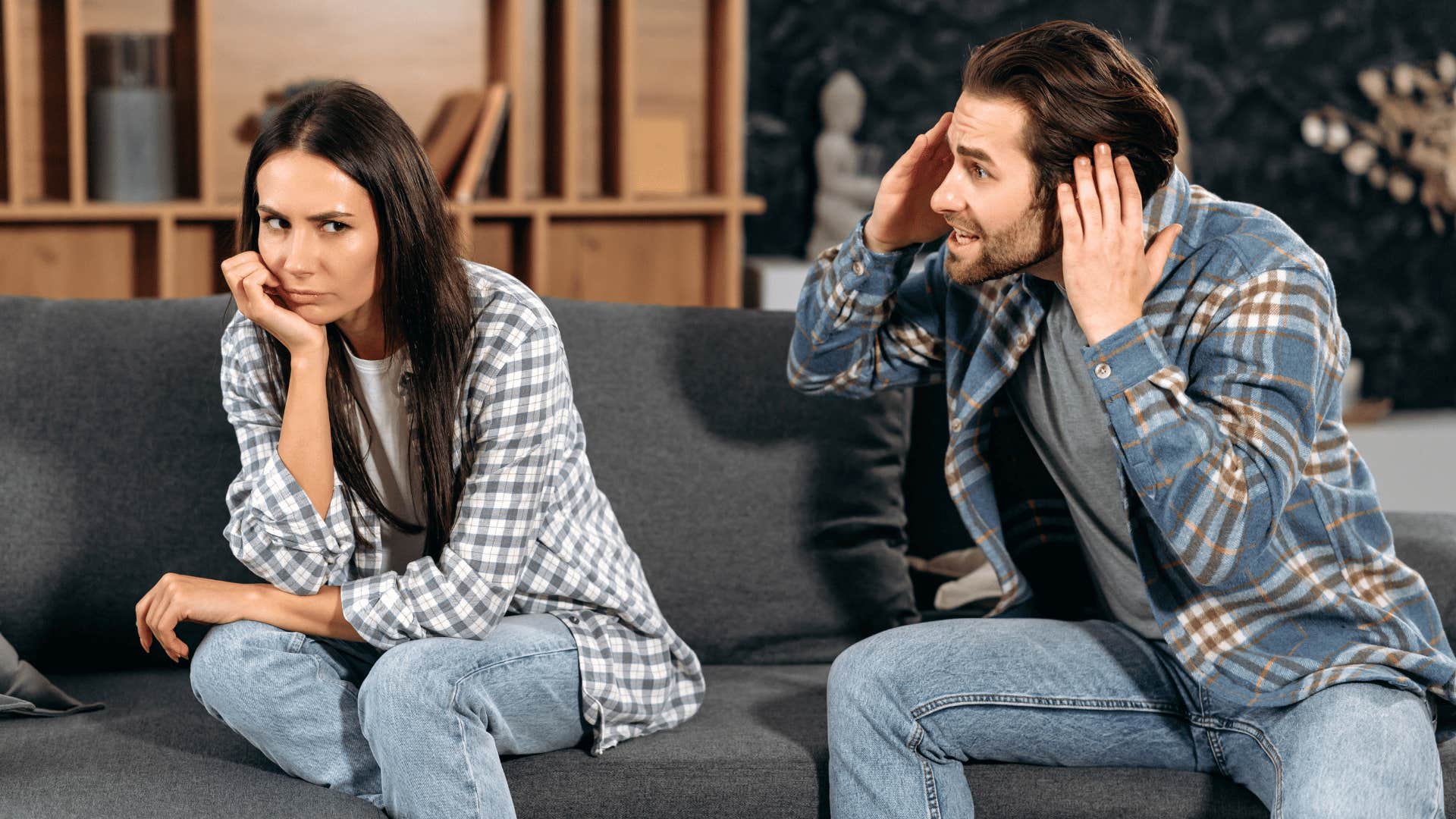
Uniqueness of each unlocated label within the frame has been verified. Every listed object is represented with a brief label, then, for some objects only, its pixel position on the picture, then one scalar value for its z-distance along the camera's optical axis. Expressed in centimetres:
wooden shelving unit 530
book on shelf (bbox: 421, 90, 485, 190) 544
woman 369
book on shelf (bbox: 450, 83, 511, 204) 534
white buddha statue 592
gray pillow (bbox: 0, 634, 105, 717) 384
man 356
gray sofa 375
